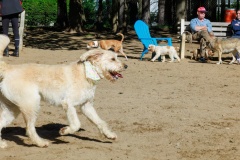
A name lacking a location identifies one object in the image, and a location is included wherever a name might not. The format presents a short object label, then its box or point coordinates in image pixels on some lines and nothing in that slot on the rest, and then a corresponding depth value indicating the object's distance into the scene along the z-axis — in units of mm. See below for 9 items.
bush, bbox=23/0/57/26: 33281
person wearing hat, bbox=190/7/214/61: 15305
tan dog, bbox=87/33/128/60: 15355
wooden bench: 16234
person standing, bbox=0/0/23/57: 14412
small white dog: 14836
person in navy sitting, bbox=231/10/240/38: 15685
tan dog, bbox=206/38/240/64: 14828
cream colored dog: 6234
